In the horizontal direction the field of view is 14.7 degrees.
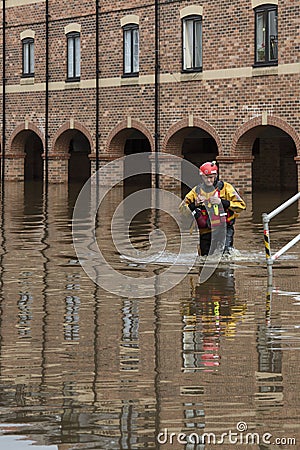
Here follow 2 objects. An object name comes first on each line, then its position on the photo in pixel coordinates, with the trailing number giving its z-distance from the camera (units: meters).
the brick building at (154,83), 29.98
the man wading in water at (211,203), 14.85
